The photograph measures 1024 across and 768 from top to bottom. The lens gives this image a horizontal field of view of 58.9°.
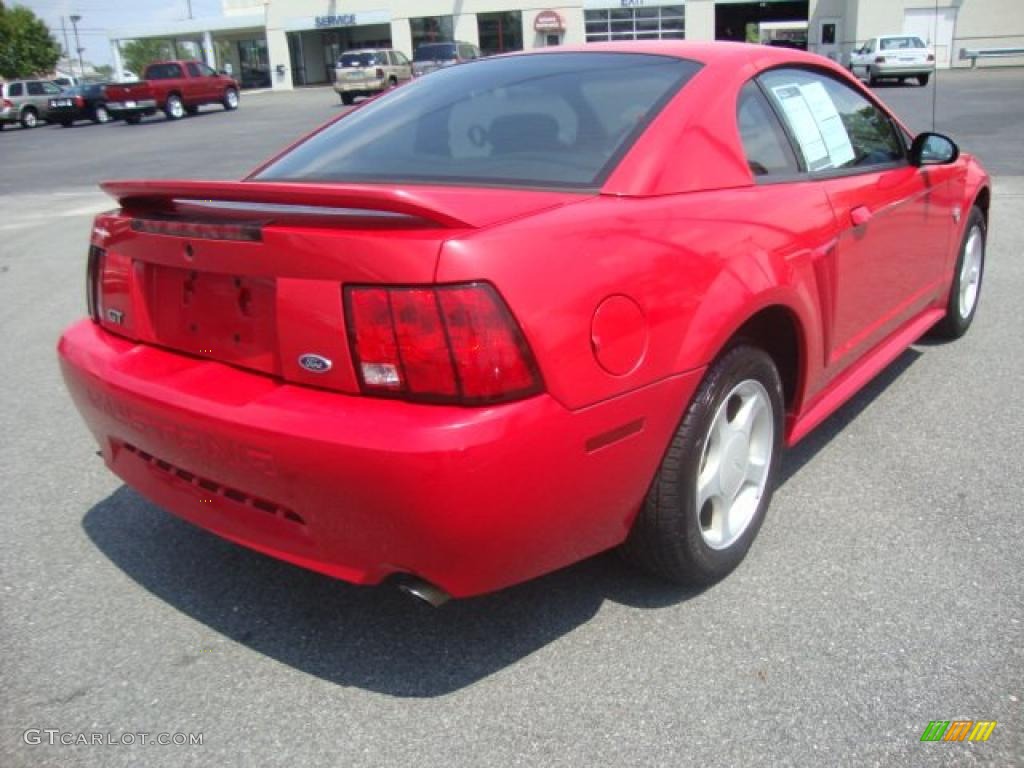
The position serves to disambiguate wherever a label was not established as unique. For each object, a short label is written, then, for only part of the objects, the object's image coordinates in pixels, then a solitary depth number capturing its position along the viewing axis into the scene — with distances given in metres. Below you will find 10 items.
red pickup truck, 30.47
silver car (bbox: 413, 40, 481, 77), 32.50
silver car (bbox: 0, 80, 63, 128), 33.88
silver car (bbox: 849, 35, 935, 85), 29.34
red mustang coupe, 1.98
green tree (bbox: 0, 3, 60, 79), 58.09
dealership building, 41.53
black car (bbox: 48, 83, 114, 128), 32.66
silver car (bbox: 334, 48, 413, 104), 32.25
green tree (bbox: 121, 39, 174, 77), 82.69
